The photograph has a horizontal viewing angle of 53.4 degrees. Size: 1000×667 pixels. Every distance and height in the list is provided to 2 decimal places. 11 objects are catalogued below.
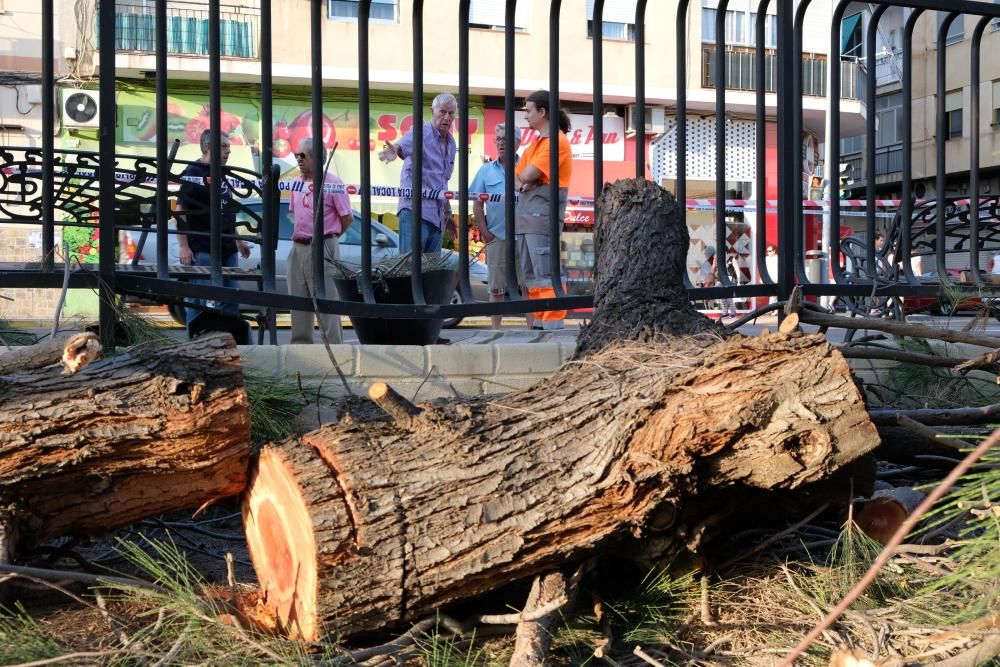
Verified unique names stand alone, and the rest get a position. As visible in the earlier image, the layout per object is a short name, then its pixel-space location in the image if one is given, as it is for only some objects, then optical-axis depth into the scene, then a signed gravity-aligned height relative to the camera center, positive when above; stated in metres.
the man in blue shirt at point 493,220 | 6.46 +0.48
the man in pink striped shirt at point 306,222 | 6.21 +0.42
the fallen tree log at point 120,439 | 2.38 -0.36
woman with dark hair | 4.91 +0.52
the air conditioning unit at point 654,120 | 20.99 +3.48
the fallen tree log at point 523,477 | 2.15 -0.43
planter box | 4.11 -0.16
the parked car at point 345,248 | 9.30 +0.39
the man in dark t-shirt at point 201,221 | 4.99 +0.38
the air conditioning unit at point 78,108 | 18.20 +3.29
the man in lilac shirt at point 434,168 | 6.49 +0.77
